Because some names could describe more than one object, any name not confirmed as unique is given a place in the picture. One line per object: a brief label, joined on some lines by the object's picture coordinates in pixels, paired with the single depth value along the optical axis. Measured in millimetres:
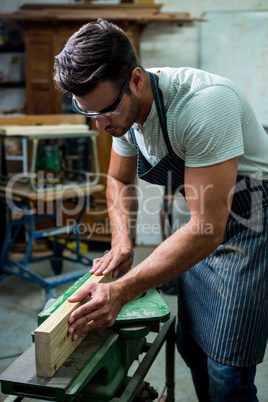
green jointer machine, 1008
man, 1161
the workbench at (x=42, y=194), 3111
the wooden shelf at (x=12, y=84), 4656
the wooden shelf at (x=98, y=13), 3879
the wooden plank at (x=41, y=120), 3480
